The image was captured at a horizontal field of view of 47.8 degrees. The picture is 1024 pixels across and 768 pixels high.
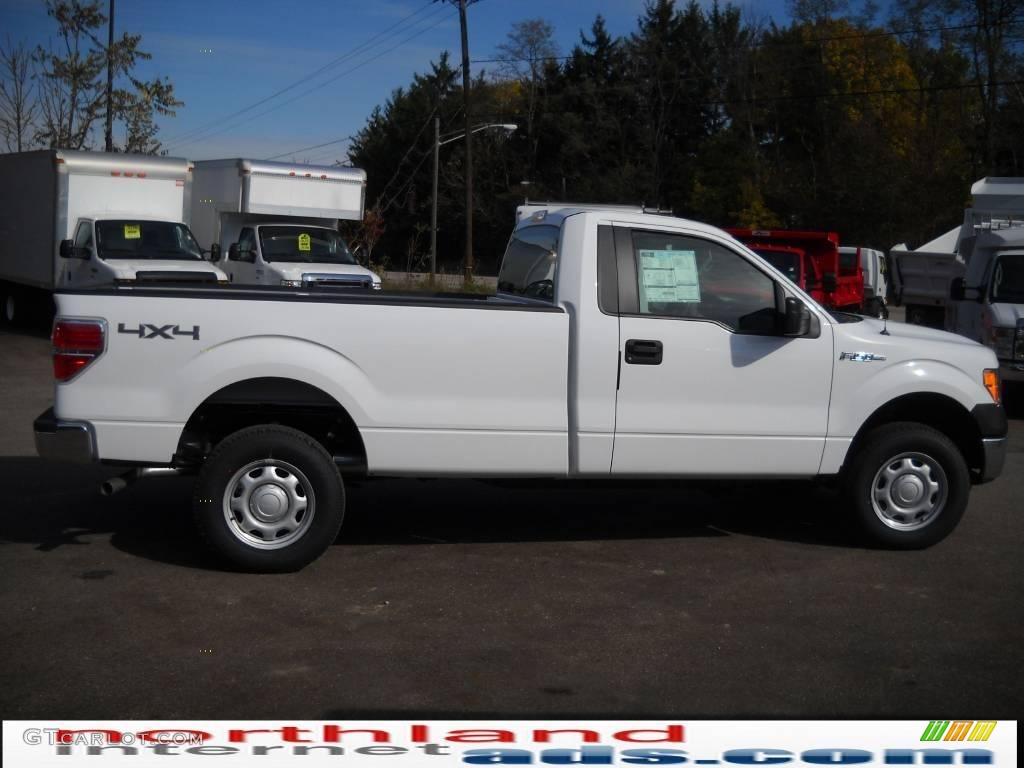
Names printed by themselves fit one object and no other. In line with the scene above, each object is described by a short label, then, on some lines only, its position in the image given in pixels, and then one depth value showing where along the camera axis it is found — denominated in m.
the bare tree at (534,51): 66.50
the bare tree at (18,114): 35.19
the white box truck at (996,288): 13.34
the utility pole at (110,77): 35.50
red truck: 16.23
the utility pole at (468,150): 35.97
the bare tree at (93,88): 34.78
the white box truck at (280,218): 18.36
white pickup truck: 6.22
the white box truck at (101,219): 17.78
